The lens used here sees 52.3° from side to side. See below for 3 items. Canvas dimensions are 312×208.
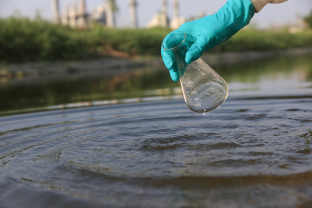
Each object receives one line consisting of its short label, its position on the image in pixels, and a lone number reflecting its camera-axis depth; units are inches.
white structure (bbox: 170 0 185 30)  1728.6
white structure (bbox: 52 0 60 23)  1032.4
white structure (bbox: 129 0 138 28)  1539.1
